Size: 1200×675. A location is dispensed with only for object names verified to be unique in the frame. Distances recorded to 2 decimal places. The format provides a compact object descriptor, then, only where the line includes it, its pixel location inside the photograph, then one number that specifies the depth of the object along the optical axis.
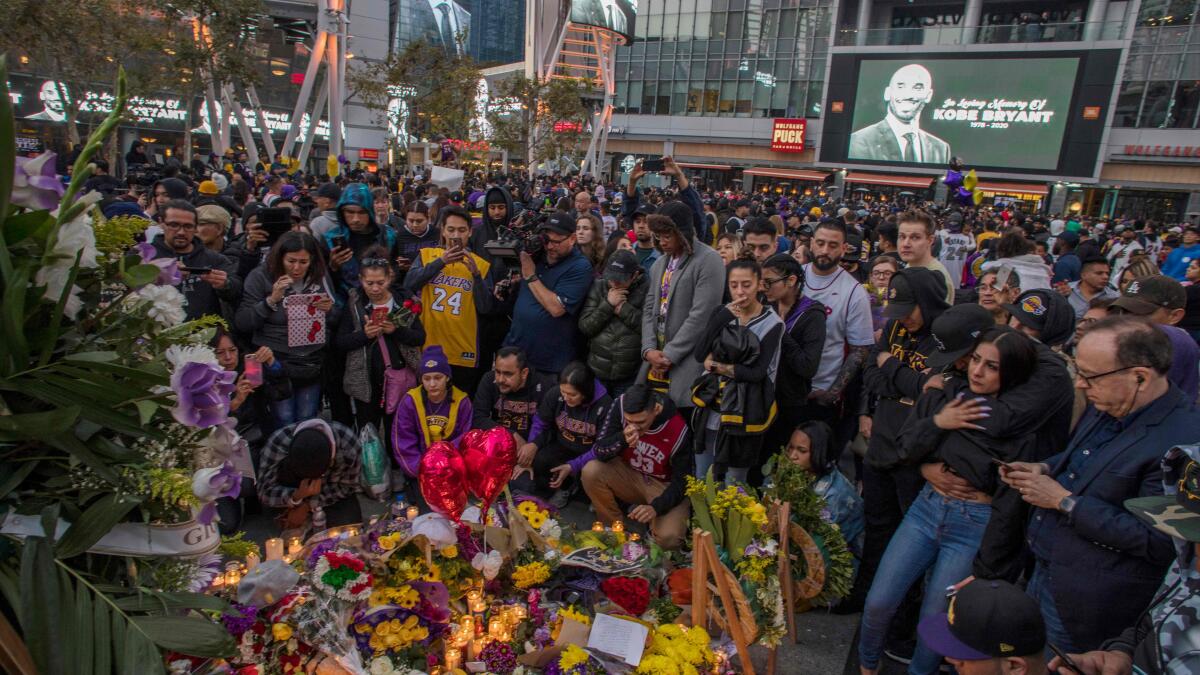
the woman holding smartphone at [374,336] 4.86
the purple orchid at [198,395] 1.45
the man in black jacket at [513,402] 4.91
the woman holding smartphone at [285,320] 4.54
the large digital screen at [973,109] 30.91
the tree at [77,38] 13.42
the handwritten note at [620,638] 2.37
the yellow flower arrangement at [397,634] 2.35
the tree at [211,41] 15.18
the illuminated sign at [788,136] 38.53
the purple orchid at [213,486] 1.47
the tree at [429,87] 22.36
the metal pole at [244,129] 19.64
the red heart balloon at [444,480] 2.57
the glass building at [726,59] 38.38
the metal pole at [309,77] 17.33
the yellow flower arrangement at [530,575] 2.75
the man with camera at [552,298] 5.06
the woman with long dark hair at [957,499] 2.65
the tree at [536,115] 25.33
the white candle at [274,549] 2.77
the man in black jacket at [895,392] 3.26
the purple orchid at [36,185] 1.31
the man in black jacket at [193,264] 4.55
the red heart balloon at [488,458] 2.62
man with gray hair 2.20
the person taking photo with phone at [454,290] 5.18
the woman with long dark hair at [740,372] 3.88
